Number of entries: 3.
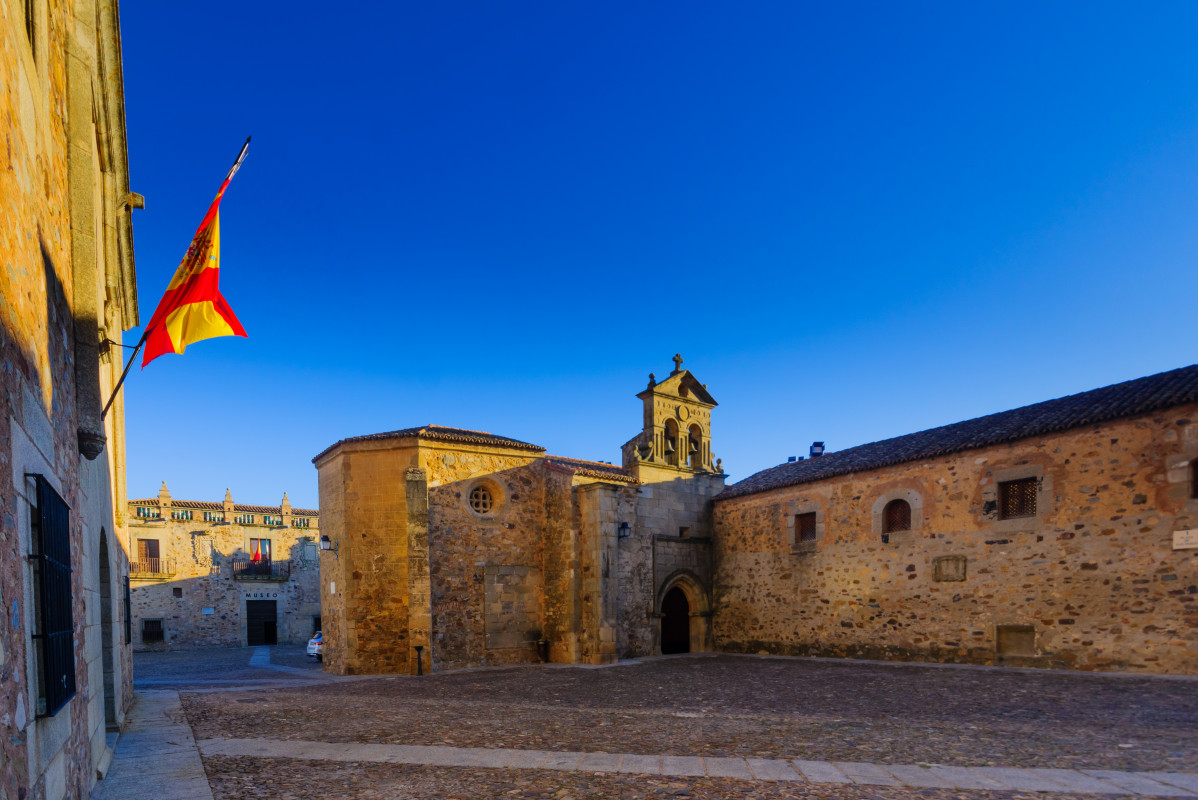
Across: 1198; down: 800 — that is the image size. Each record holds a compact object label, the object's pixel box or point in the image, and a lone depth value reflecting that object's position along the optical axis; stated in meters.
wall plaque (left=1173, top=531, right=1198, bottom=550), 12.06
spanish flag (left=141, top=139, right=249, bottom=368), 6.36
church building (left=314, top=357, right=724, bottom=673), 16.09
